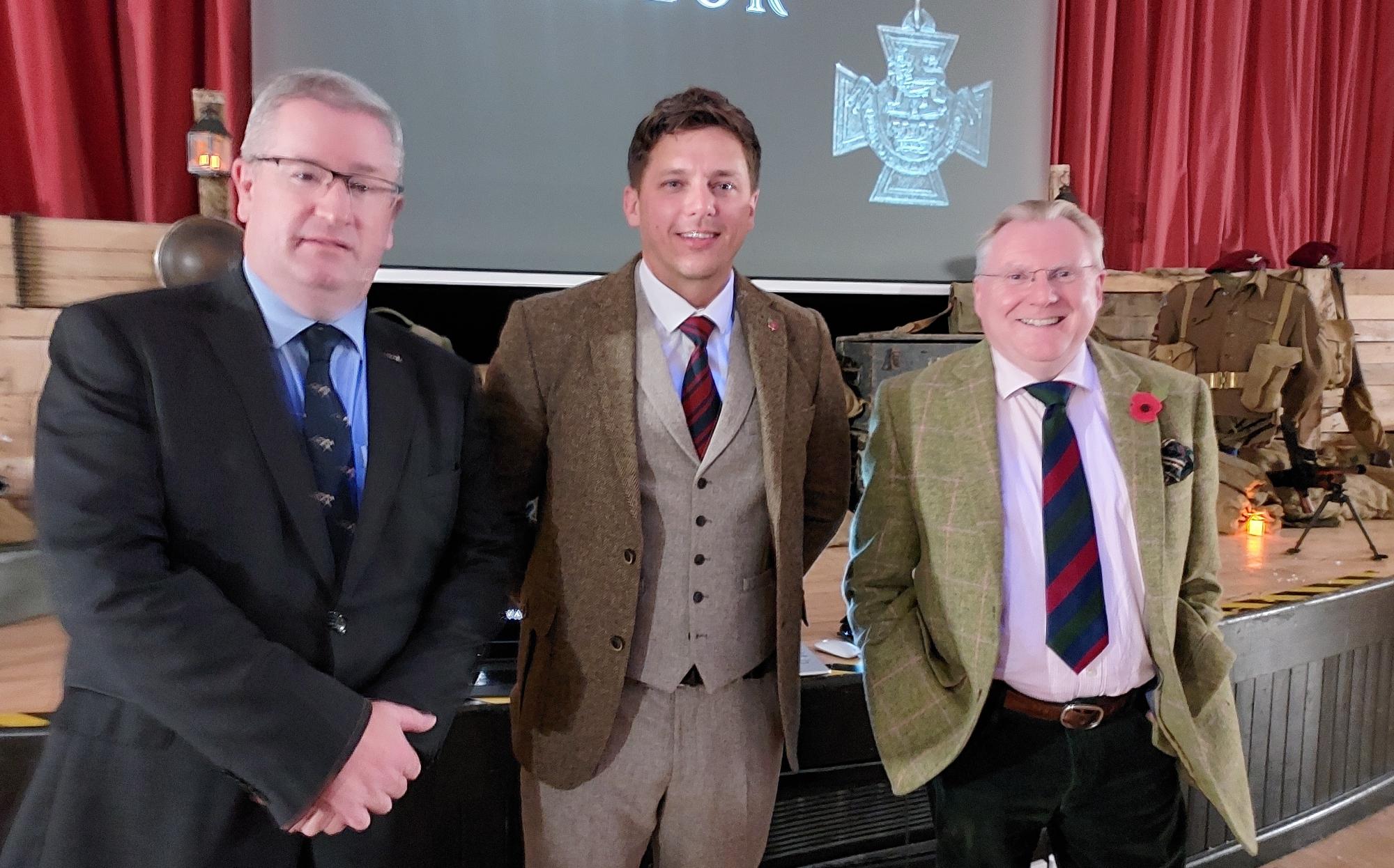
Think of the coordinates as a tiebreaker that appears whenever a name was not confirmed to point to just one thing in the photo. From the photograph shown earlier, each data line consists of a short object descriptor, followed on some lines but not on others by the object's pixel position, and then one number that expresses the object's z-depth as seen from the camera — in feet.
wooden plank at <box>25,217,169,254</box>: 9.08
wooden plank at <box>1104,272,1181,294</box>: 14.94
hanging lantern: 9.36
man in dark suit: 2.80
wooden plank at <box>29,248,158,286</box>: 9.14
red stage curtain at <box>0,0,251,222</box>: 9.53
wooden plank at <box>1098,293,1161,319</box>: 15.01
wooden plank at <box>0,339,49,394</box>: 8.96
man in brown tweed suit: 4.15
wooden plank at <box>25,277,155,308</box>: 9.18
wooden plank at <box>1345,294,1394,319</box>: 16.03
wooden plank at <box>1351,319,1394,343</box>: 16.15
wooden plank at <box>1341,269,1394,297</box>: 16.08
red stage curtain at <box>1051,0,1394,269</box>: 15.25
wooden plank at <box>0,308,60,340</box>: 8.96
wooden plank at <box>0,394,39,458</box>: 8.88
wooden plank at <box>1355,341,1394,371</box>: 16.20
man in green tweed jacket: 4.26
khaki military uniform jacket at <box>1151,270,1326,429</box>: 12.94
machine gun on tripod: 10.35
